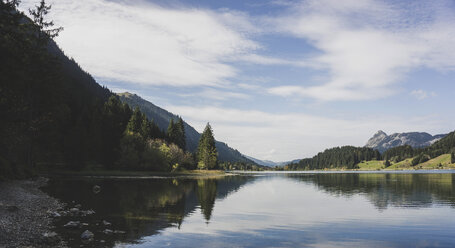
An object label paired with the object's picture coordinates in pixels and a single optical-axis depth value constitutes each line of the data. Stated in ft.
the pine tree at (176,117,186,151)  567.79
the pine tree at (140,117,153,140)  463.01
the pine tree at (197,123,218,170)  547.08
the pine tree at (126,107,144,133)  437.99
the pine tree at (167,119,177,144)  553.23
